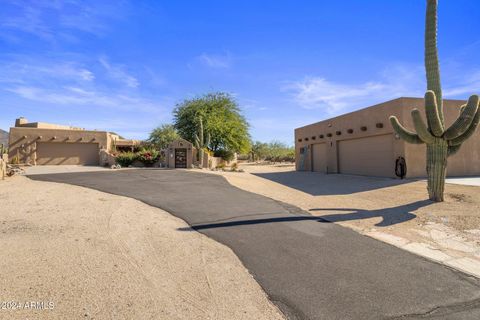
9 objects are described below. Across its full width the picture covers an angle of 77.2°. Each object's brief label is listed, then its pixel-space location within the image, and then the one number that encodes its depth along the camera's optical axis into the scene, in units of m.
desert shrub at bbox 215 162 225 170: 30.30
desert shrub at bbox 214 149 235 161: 35.91
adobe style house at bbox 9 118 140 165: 30.20
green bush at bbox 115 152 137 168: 29.63
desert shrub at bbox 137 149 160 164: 30.03
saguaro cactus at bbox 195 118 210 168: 29.20
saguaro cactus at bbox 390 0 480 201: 8.89
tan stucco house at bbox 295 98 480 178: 15.56
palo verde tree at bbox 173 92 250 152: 35.41
